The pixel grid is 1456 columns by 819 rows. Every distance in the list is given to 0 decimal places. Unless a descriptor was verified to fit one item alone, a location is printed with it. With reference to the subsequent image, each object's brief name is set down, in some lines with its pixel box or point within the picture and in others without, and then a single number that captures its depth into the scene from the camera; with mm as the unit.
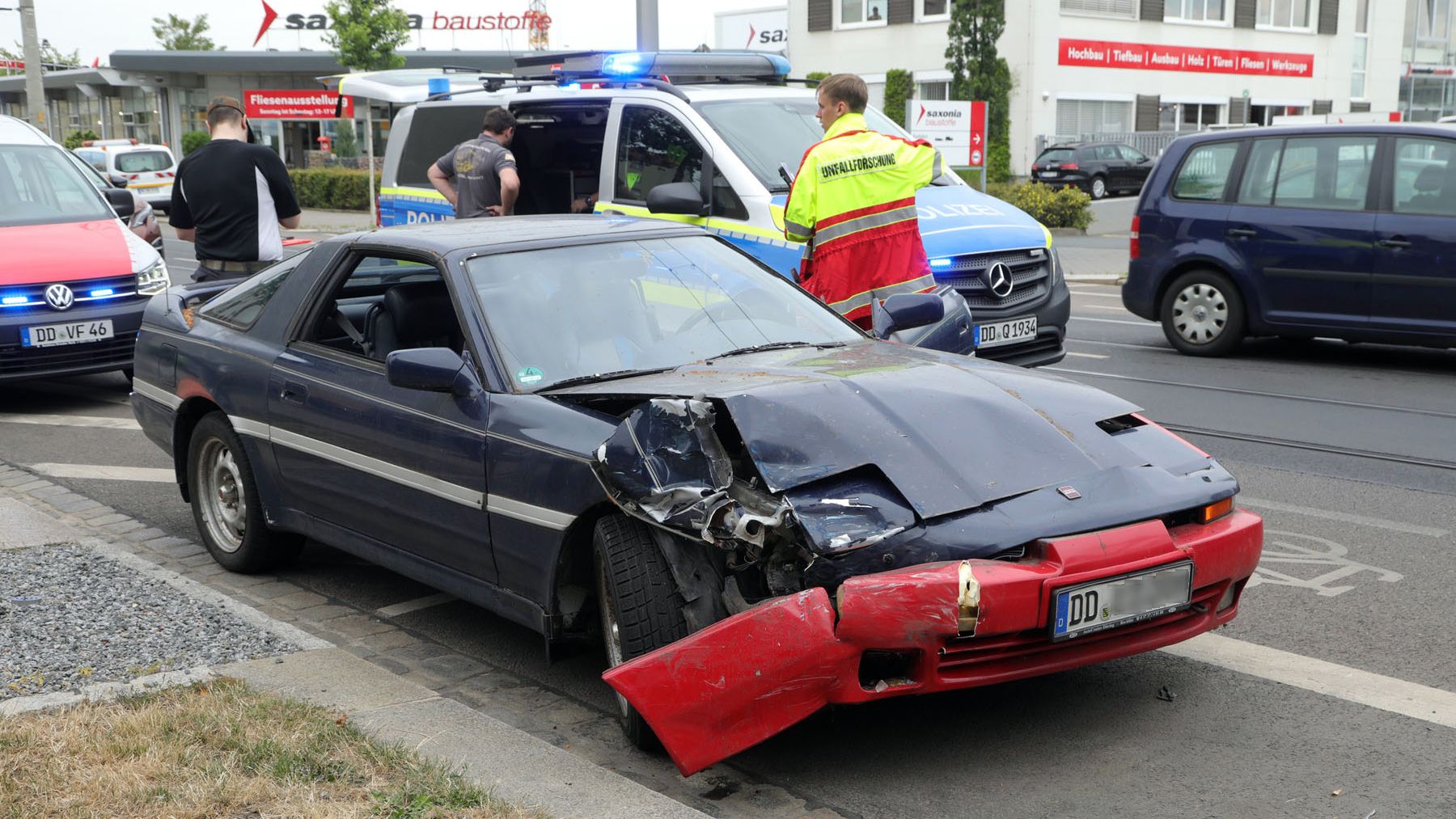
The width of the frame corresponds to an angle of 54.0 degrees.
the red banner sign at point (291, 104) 38125
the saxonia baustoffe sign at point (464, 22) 61062
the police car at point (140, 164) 37500
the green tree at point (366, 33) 42594
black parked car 37688
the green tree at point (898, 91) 42125
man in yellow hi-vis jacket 7051
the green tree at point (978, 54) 38188
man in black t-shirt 8781
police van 8469
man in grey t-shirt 9727
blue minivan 10070
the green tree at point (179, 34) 77562
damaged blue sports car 3619
